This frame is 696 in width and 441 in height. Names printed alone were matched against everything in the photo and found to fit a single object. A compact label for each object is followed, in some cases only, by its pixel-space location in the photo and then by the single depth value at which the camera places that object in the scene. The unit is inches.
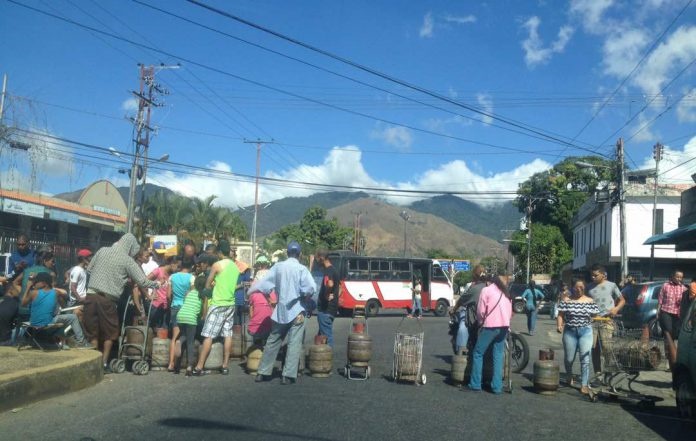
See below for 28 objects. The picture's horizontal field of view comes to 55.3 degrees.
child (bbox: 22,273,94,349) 351.9
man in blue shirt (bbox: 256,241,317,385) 357.1
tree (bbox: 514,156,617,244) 2470.5
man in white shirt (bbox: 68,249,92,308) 461.4
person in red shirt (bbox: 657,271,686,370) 463.8
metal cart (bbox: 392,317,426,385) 367.6
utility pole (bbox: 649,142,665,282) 1556.3
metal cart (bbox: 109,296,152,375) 371.2
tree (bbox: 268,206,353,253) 2787.9
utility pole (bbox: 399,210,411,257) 2525.6
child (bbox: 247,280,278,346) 398.6
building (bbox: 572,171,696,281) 1614.2
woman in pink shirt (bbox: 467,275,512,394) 355.3
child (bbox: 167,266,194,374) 396.2
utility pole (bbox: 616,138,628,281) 1126.4
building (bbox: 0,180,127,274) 1078.4
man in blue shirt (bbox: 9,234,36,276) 479.5
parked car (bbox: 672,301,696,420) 292.7
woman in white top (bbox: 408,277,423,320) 1107.9
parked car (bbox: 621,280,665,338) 722.2
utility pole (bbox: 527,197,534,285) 2280.8
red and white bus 1100.5
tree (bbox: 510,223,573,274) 2449.6
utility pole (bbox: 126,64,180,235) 1277.1
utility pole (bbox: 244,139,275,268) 2020.5
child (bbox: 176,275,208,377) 373.7
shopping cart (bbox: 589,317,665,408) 342.3
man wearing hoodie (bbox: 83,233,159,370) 358.6
